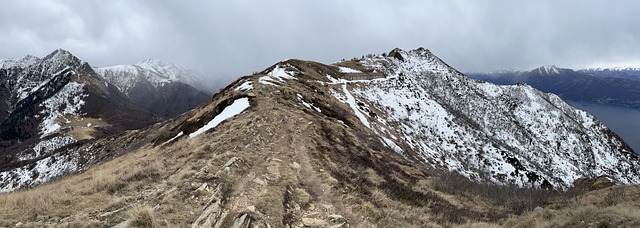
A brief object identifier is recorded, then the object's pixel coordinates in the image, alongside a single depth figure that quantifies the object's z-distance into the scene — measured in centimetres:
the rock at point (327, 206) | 1297
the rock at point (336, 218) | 1198
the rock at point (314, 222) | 1147
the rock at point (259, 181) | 1366
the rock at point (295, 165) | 1697
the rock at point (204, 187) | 1188
